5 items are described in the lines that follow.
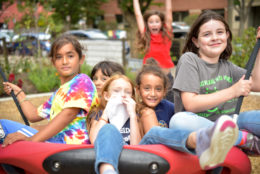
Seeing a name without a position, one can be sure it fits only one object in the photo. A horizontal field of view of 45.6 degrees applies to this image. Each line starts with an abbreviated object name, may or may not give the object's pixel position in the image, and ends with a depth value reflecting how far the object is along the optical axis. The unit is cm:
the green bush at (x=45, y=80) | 628
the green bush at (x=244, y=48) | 604
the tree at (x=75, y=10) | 2240
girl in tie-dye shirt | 193
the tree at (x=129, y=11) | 1178
